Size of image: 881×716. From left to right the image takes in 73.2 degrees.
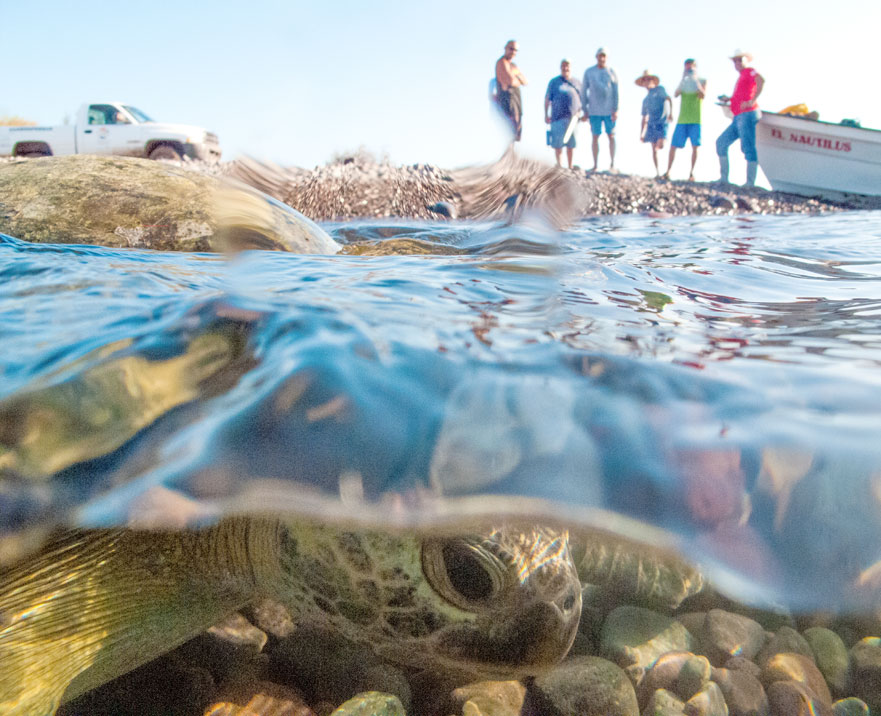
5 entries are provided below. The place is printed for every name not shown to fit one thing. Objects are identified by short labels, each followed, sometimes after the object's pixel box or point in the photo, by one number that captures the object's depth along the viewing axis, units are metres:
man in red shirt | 9.80
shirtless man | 9.08
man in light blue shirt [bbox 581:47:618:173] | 10.20
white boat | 11.12
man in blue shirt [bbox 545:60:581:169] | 9.91
